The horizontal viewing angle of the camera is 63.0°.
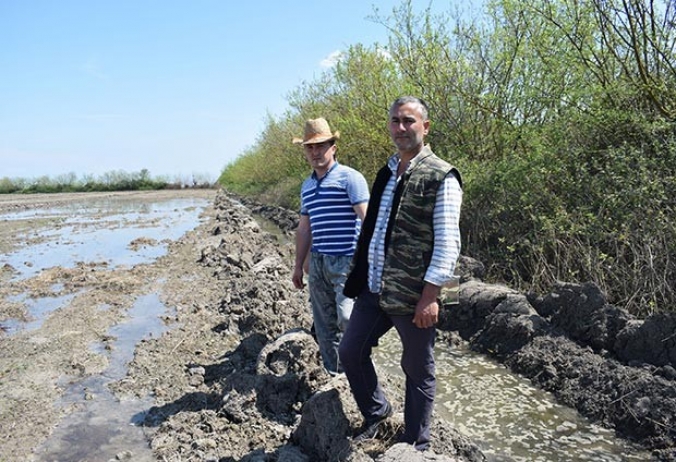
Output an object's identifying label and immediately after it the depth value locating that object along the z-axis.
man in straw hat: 4.05
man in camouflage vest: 2.79
